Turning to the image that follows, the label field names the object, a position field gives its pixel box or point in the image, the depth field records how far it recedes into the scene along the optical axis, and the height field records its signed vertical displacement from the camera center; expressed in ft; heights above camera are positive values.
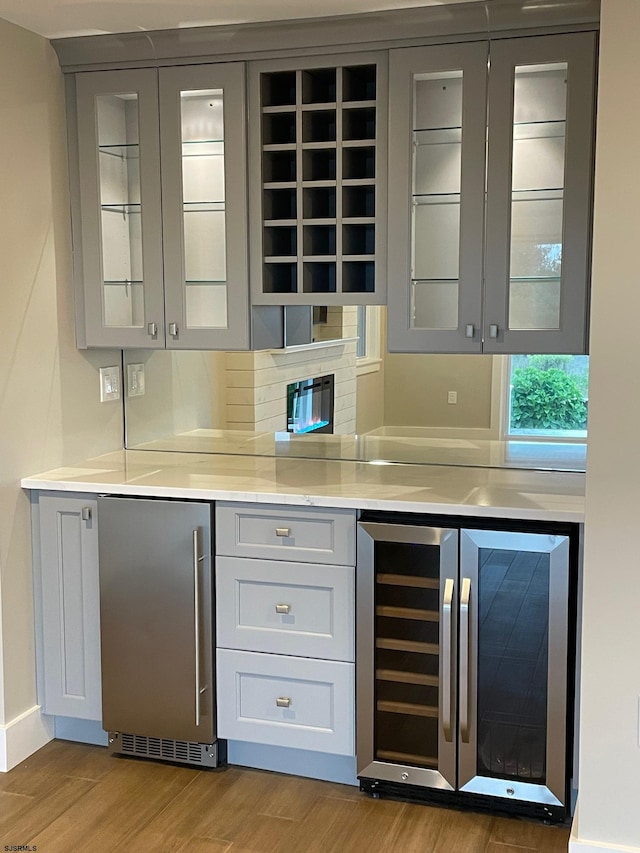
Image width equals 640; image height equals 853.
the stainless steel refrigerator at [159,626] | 9.99 -3.35
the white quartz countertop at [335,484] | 9.14 -1.86
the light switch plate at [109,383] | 11.89 -0.97
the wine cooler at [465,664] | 8.92 -3.40
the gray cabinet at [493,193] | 9.55 +1.11
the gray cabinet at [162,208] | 10.62 +1.07
